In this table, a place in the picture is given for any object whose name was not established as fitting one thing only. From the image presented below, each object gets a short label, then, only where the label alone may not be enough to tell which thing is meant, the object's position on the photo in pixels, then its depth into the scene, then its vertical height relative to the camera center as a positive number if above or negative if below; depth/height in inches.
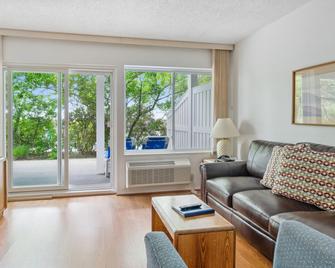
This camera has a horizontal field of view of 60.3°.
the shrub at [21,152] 165.8 -13.3
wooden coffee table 73.4 -29.0
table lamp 165.5 -2.2
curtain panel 184.7 +30.3
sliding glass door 165.5 +4.2
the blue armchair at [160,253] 32.0 -14.8
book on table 83.4 -24.4
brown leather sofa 82.3 -24.7
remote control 87.2 -24.0
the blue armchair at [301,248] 34.7 -15.6
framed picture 111.7 +13.5
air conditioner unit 173.0 -27.1
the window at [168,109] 184.4 +12.6
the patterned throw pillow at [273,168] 112.3 -16.0
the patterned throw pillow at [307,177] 87.9 -16.0
